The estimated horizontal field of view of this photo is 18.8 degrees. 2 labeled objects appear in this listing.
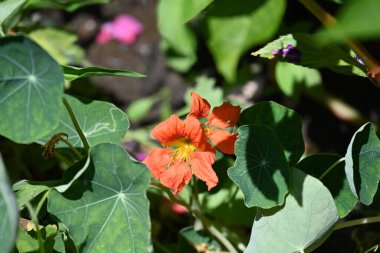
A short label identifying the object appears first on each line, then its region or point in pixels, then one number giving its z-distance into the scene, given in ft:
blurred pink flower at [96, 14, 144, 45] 4.62
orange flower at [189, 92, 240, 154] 2.69
